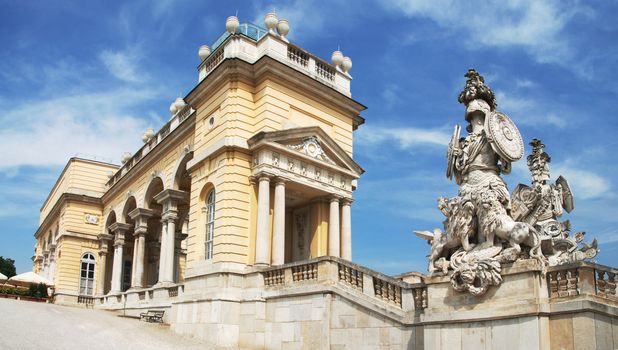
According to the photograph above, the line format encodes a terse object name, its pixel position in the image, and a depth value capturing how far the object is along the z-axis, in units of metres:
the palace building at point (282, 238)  8.91
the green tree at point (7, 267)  73.69
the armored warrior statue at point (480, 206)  9.18
